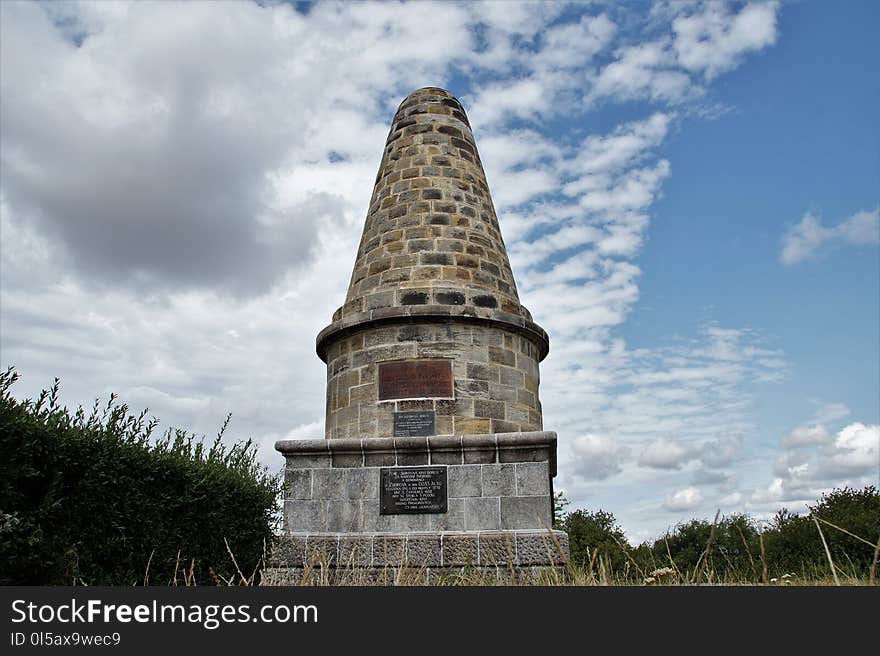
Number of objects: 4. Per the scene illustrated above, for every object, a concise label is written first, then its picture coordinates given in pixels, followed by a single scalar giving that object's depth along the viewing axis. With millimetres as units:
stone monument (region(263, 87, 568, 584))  7645
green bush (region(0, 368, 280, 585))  5070
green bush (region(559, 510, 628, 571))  16391
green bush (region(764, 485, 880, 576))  11773
